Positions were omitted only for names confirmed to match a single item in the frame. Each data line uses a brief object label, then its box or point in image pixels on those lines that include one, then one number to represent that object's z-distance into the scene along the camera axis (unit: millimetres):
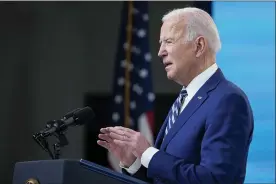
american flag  8957
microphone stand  5927
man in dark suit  5855
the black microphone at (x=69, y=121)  5932
